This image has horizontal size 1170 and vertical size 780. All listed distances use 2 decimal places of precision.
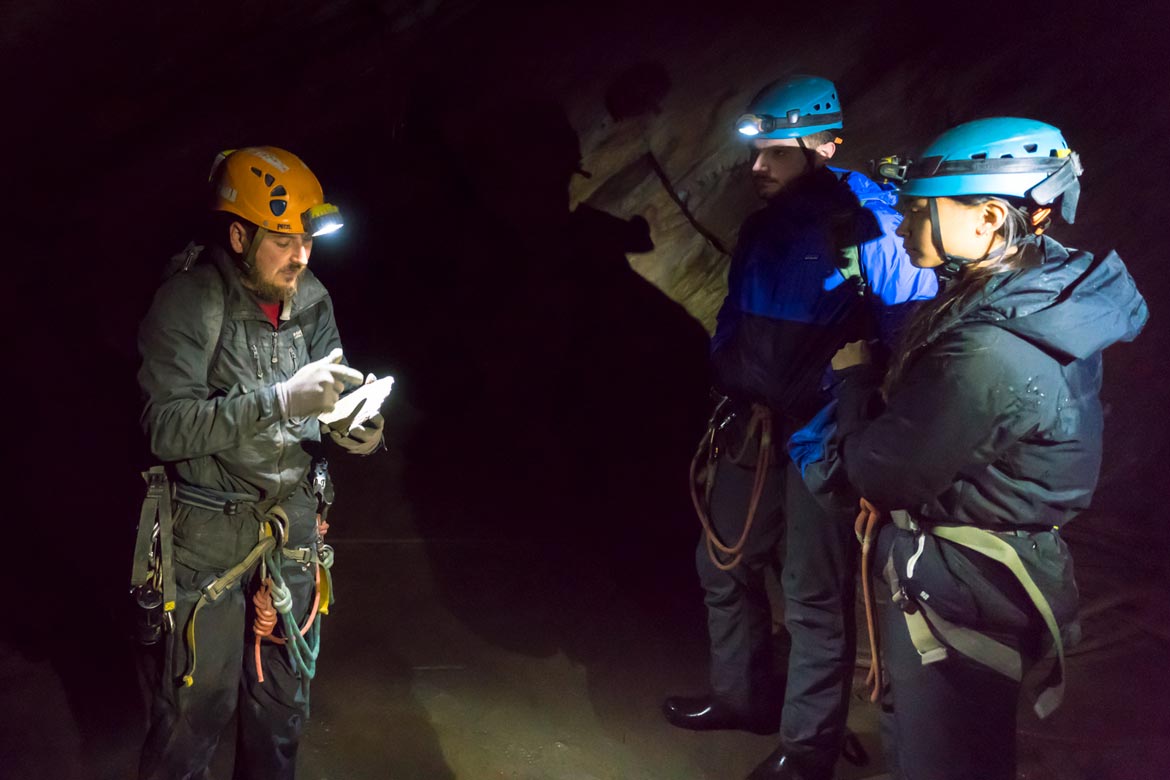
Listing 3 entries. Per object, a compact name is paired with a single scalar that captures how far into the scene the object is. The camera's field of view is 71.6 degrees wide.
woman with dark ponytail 2.11
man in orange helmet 2.52
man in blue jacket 3.15
